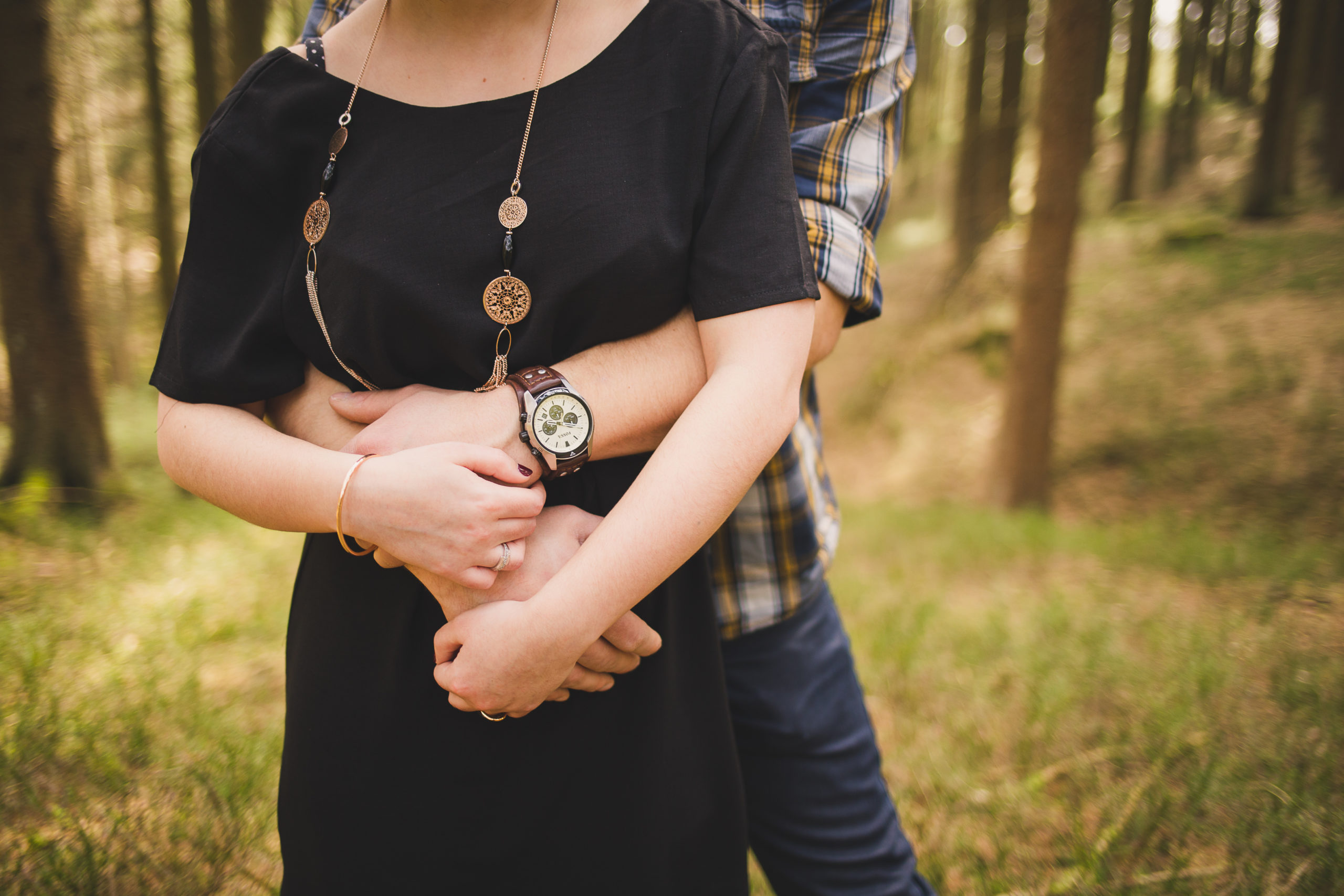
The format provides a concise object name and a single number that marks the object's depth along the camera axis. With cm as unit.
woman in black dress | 100
